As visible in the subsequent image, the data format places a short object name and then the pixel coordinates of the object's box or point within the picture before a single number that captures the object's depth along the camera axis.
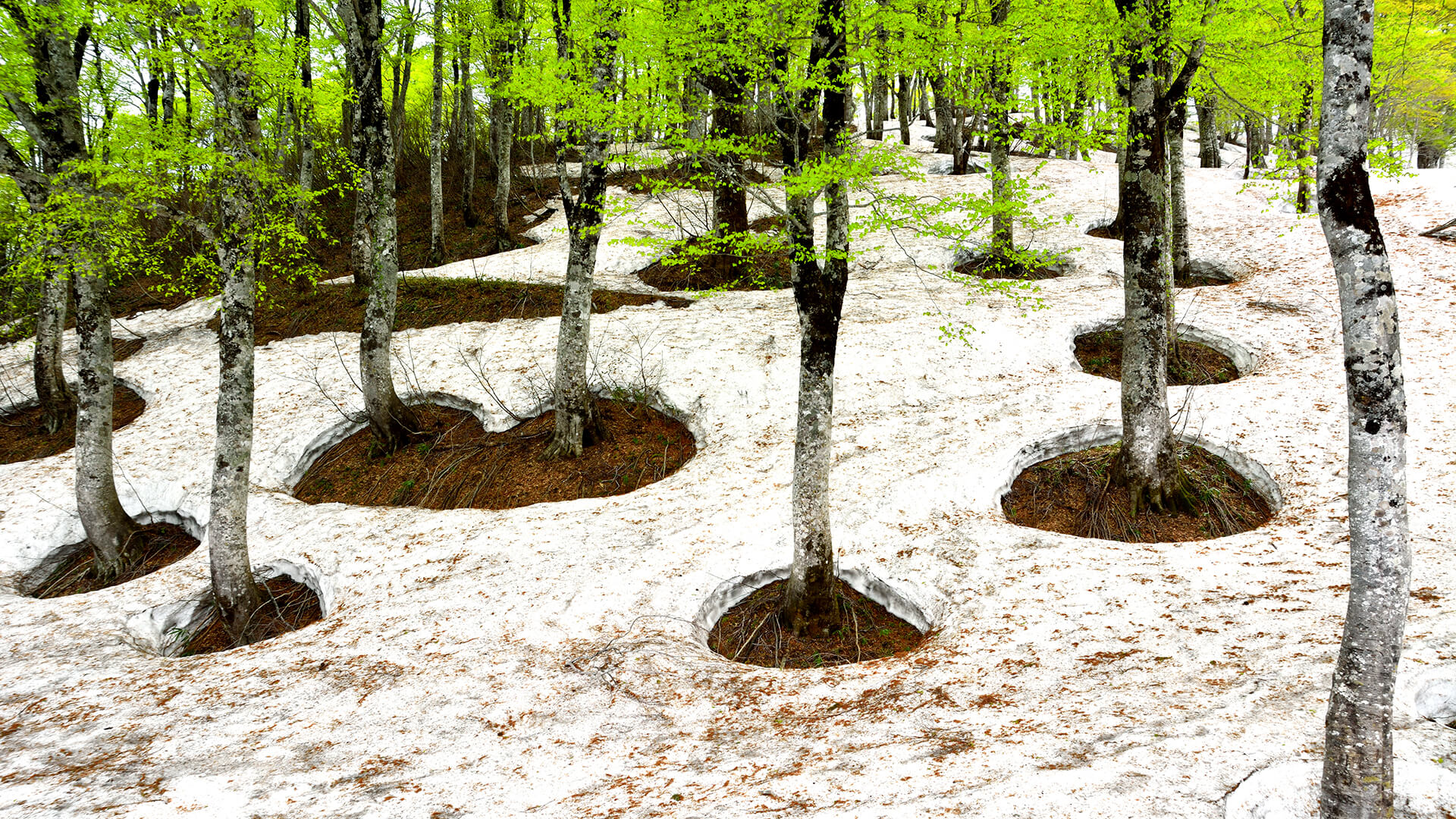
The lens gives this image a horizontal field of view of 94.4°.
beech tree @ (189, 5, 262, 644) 7.11
